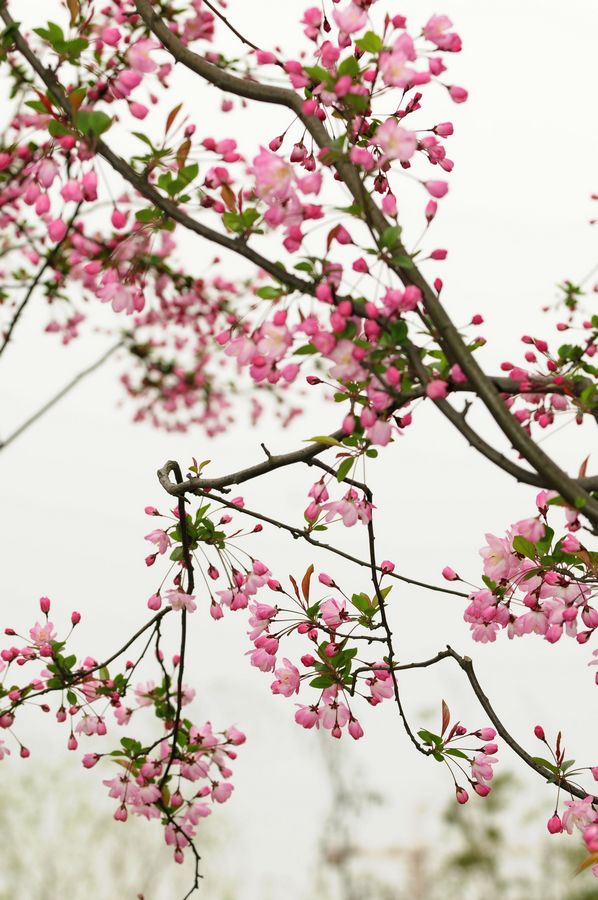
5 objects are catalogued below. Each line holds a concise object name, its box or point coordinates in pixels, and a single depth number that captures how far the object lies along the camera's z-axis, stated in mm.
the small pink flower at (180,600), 5269
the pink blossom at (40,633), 5687
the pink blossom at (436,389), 3271
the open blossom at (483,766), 4973
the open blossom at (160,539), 5309
